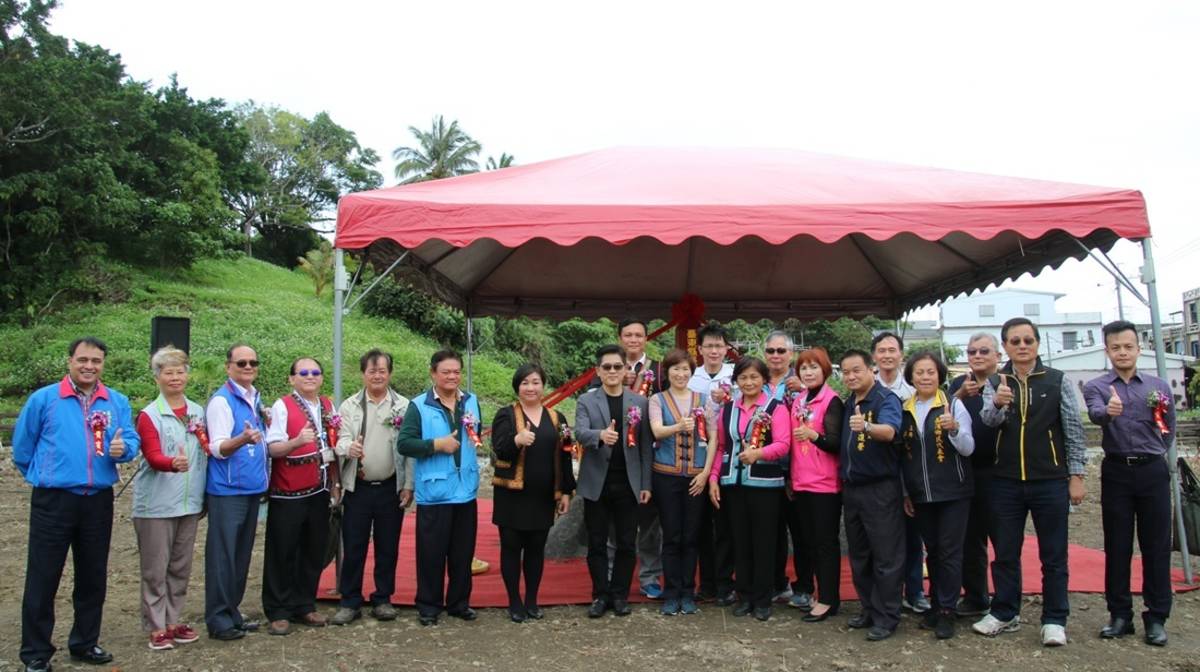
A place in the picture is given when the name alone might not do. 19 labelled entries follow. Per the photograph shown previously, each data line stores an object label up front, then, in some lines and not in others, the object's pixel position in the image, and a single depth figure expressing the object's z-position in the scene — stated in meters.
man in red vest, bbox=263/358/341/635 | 4.27
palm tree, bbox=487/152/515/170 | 33.84
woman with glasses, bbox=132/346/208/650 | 3.96
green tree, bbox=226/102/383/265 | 42.19
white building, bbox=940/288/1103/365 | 49.88
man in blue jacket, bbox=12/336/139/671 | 3.68
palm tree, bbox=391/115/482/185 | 36.69
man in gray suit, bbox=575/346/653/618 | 4.48
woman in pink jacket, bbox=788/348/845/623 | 4.33
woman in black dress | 4.39
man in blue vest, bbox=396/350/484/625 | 4.41
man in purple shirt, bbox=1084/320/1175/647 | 4.05
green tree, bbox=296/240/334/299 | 32.18
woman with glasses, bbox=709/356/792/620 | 4.43
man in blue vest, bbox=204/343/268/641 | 4.10
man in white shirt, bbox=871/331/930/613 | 4.31
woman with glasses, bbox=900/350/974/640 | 4.07
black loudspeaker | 7.48
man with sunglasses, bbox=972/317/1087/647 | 3.97
